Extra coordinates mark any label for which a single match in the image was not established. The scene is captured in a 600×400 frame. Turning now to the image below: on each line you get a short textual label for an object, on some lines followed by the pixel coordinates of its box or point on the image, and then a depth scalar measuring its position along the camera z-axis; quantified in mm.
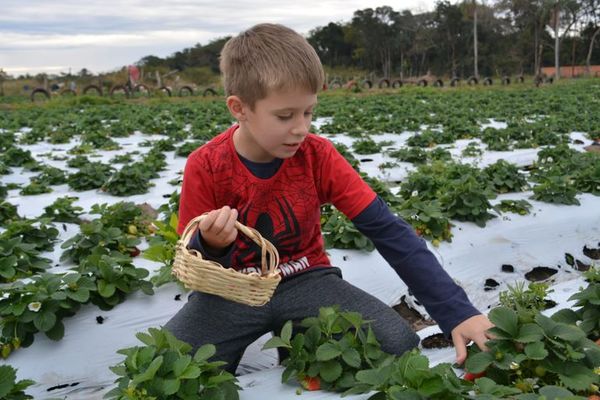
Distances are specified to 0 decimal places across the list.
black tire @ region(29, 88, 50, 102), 22005
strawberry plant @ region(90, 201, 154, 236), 4059
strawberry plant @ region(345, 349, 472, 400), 1694
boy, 2186
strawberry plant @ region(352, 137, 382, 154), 7348
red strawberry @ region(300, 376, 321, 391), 2152
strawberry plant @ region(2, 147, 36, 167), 6680
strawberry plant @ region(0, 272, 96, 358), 2590
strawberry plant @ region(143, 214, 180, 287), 3104
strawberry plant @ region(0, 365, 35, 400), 1926
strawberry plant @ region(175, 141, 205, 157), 7027
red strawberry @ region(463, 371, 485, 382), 2033
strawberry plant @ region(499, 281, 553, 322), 2850
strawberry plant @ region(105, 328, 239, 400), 1771
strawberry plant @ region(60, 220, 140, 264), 3518
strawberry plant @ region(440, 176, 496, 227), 3955
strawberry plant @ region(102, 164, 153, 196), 5371
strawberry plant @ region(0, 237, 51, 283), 3133
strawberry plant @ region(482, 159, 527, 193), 4742
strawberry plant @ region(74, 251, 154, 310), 2879
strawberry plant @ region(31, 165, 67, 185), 5801
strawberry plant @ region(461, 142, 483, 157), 7016
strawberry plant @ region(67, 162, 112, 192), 5574
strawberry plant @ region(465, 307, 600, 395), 1849
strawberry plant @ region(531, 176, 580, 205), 4305
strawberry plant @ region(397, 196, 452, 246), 3686
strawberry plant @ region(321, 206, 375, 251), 3512
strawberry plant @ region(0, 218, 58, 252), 3717
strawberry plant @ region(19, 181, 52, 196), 5375
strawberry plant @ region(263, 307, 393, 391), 2070
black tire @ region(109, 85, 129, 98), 23656
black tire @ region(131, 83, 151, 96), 24019
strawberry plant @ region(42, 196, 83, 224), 4395
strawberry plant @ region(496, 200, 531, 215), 4180
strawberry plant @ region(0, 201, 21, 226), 4492
